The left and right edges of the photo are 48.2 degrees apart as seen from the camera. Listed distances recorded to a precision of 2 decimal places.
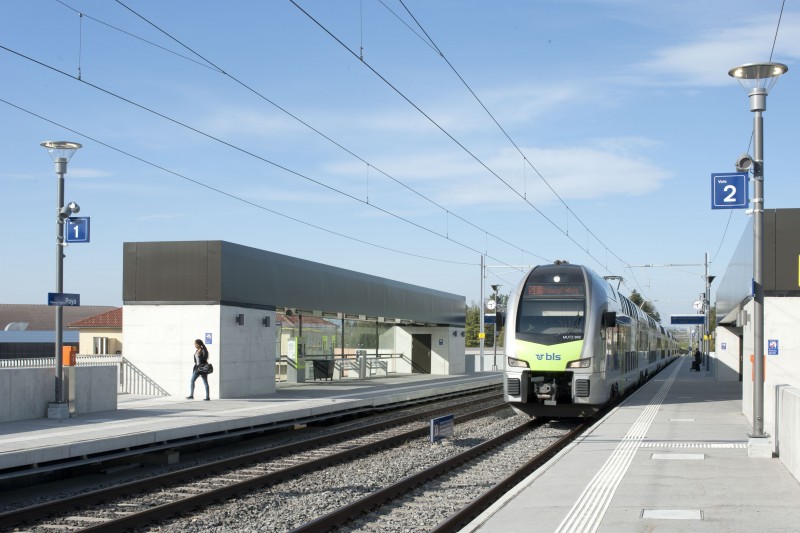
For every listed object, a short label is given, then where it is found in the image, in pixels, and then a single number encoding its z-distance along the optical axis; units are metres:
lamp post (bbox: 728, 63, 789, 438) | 12.32
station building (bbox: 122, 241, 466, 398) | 21.72
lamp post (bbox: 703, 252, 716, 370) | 52.22
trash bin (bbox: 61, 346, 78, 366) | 16.95
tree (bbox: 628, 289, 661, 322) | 140.86
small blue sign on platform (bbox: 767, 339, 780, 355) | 16.96
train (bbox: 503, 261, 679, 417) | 18.45
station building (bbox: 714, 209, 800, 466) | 16.52
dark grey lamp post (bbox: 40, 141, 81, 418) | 16.41
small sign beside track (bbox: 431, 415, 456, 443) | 16.36
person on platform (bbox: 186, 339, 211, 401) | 20.19
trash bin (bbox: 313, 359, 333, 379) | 31.93
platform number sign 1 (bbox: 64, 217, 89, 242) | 16.78
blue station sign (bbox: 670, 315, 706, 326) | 53.12
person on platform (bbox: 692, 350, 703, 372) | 55.73
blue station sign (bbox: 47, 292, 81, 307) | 16.16
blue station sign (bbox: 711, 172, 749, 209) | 12.89
